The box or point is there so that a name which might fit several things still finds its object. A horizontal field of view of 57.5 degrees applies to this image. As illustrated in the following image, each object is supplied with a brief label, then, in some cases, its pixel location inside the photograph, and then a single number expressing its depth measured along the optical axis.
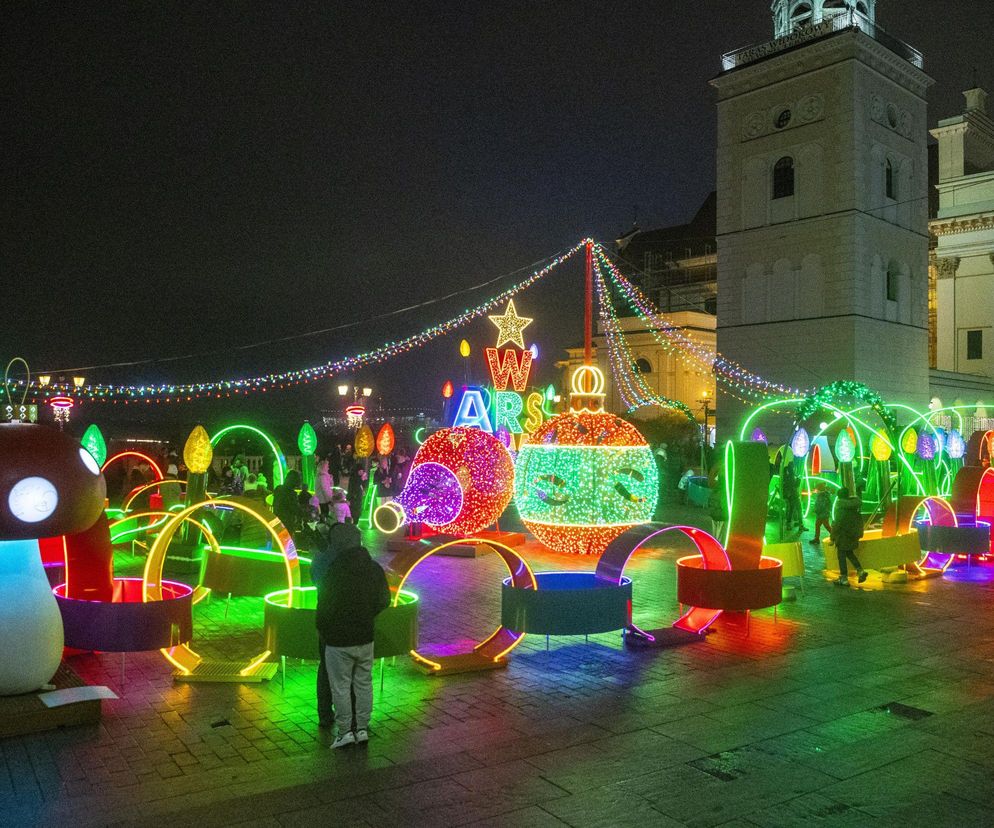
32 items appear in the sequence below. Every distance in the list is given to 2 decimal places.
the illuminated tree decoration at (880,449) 15.83
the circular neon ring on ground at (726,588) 9.61
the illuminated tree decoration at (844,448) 17.73
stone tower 31.66
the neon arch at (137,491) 14.41
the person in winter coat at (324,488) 17.45
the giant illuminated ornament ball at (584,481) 13.65
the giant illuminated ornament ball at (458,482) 15.20
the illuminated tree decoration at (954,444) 20.73
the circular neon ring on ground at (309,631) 7.61
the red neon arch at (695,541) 9.16
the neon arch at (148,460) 15.50
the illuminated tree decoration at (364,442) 20.16
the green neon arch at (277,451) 14.92
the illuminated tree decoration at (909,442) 17.23
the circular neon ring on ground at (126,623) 7.66
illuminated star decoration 19.02
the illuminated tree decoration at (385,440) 20.67
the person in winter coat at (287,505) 12.40
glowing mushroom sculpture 6.48
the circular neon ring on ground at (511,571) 8.61
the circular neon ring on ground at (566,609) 8.68
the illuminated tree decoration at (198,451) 14.67
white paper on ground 6.57
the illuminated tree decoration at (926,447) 18.39
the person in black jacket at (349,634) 6.30
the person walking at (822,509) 17.23
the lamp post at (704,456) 27.55
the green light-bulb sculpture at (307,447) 17.61
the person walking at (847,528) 12.62
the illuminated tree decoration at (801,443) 19.14
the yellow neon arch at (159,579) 7.98
